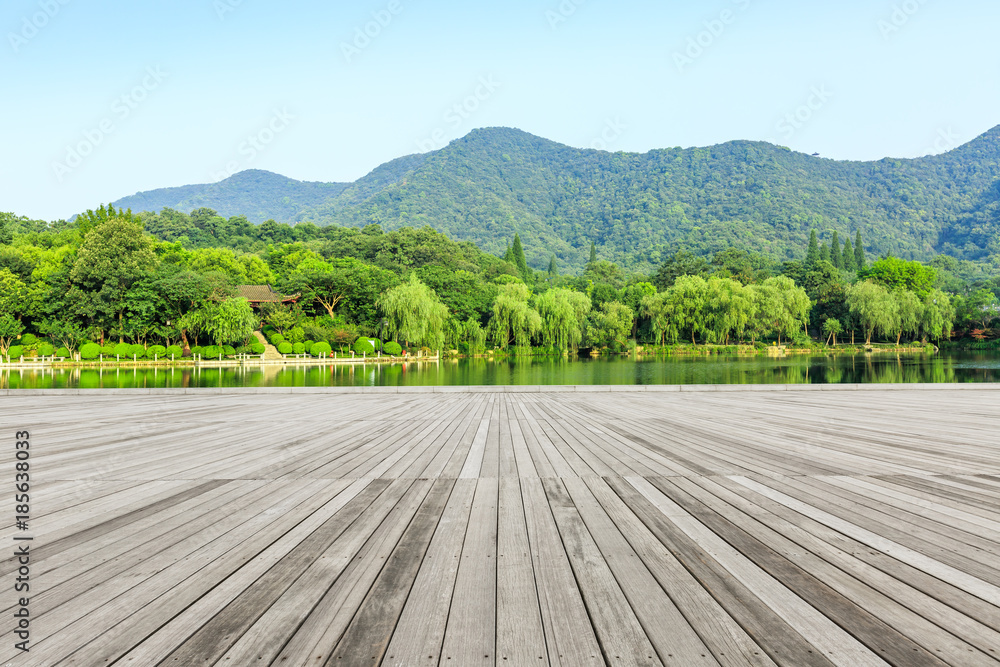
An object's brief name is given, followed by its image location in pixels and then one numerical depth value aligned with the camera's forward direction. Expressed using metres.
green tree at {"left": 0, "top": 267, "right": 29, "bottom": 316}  36.56
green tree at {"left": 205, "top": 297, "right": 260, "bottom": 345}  37.06
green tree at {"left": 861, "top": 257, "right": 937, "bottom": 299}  55.53
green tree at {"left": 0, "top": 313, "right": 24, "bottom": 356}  36.28
